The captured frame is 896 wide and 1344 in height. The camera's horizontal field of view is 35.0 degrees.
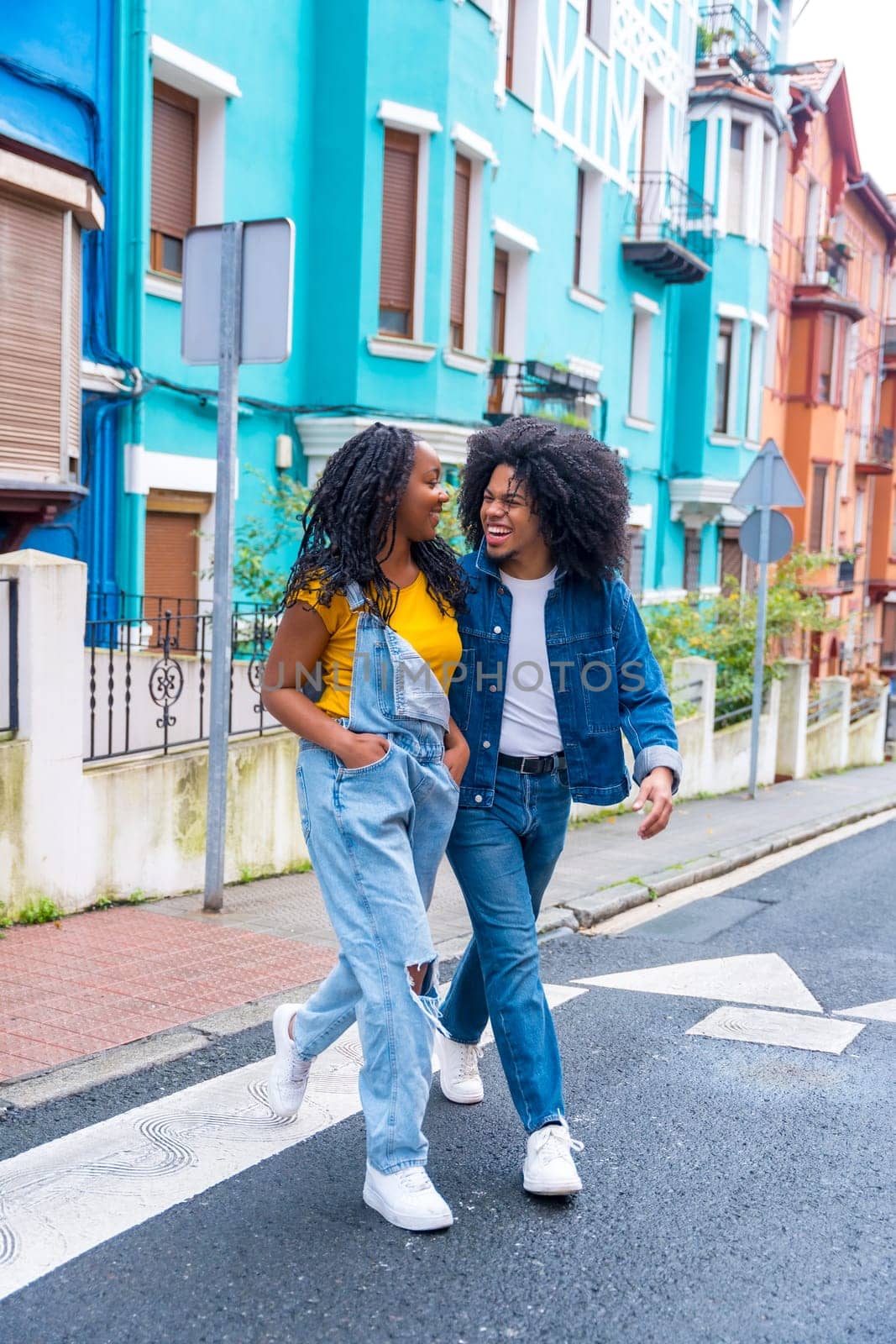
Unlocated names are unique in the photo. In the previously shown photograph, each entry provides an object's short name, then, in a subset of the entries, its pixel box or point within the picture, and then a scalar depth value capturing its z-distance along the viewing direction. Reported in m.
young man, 3.82
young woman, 3.57
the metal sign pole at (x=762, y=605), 13.21
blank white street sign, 6.74
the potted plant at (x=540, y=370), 16.86
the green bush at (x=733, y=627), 16.02
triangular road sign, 13.20
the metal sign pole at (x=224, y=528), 6.89
